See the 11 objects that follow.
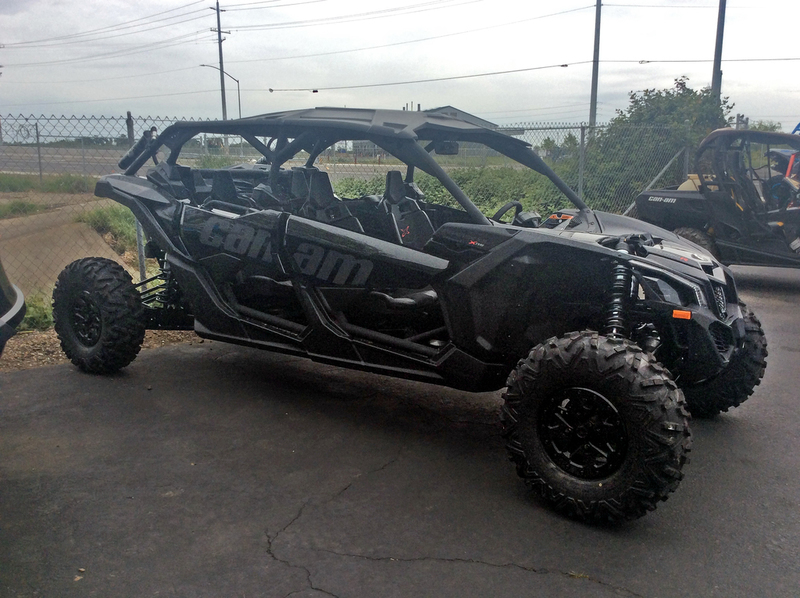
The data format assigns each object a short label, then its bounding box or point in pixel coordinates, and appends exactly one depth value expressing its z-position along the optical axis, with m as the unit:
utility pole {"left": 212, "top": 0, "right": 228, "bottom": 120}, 37.17
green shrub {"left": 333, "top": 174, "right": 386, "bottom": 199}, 11.45
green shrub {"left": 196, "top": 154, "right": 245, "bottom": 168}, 10.57
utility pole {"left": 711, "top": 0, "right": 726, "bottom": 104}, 17.57
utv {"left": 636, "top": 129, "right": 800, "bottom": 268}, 8.36
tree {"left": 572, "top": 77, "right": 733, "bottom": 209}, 12.84
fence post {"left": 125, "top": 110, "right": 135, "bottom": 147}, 7.56
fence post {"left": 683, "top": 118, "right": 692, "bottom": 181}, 12.97
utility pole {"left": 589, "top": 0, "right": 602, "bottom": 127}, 20.15
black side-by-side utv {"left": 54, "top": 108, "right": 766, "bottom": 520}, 3.13
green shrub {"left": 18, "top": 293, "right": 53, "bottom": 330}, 6.46
